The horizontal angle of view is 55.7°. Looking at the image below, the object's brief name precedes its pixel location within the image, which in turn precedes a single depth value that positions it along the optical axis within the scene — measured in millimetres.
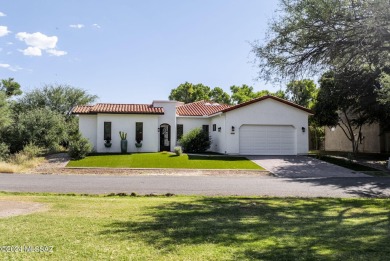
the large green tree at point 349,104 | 24028
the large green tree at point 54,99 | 40500
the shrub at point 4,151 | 23484
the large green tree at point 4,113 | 25344
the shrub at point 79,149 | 24750
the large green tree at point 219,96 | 68875
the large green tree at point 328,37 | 9969
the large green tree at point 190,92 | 68938
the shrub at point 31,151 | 23500
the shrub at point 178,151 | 25844
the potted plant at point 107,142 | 28833
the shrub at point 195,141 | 29078
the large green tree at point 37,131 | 25969
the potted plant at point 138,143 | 29250
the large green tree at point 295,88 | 13568
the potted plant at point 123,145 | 28516
